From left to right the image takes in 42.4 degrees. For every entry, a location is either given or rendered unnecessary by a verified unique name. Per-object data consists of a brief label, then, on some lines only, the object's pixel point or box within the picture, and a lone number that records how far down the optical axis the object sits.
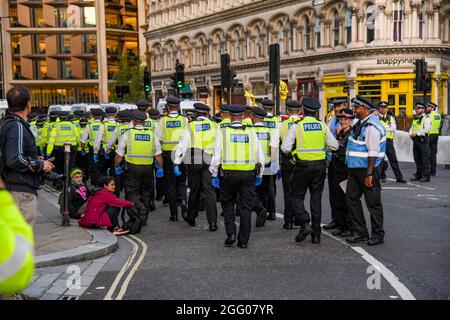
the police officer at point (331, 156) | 9.07
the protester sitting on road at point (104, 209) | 9.23
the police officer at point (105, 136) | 13.04
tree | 52.91
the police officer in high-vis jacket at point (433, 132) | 15.64
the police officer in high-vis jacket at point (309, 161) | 8.27
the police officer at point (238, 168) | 7.98
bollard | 9.35
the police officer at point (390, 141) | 14.77
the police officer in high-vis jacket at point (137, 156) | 9.63
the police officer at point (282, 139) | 9.40
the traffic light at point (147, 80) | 26.95
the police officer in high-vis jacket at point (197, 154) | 9.69
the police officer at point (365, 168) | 7.91
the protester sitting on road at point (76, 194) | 10.37
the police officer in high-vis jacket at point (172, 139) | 10.97
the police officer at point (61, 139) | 14.69
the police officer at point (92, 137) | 14.12
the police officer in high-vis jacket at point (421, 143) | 15.21
